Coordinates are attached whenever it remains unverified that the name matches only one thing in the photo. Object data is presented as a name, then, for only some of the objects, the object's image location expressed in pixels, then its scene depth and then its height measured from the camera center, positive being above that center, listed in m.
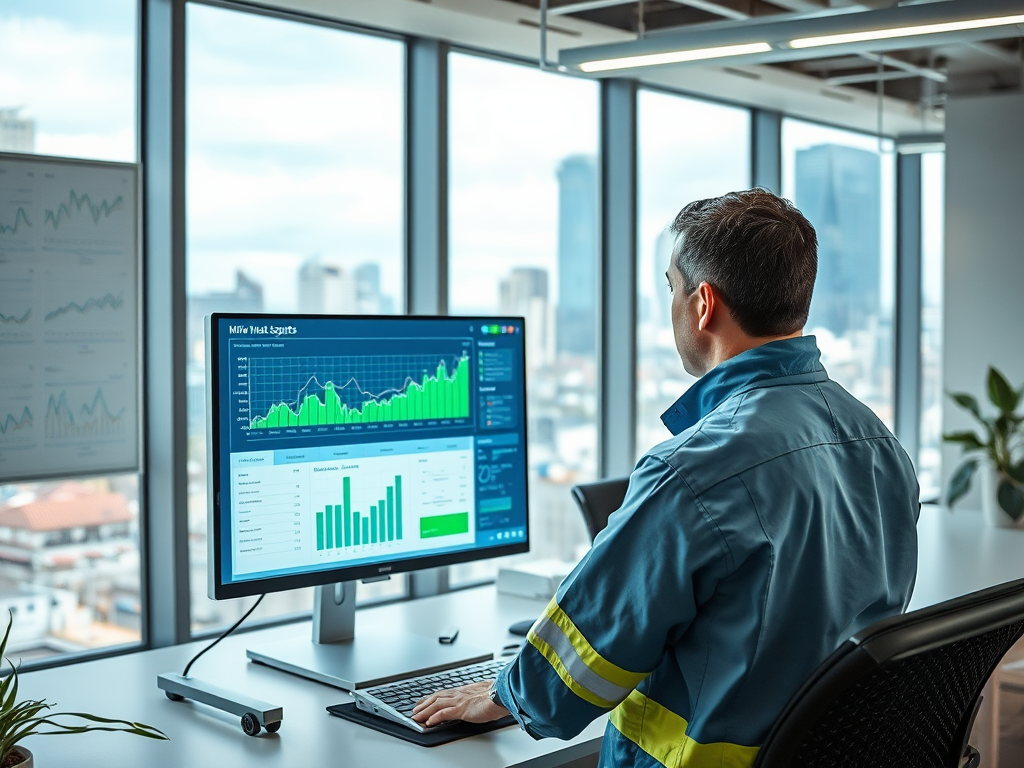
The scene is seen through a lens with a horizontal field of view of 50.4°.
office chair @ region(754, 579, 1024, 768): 1.07 -0.36
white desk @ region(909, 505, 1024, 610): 2.83 -0.62
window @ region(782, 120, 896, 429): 6.32 +0.66
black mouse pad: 1.59 -0.56
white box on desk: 2.49 -0.53
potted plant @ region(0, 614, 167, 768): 1.32 -0.47
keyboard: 1.65 -0.55
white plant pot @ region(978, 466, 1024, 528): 5.03 -0.68
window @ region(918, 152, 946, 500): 7.15 +0.31
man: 1.27 -0.23
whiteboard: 3.02 +0.10
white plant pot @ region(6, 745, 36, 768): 1.36 -0.51
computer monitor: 1.78 -0.19
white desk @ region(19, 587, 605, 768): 1.53 -0.57
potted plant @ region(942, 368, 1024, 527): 5.04 -0.51
